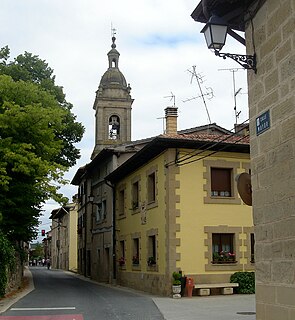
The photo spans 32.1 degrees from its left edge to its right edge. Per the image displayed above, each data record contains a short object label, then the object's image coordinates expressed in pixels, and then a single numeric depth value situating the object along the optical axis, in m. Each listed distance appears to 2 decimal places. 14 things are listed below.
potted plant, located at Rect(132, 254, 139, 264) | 23.66
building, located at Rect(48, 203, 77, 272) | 51.00
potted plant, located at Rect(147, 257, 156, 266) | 21.14
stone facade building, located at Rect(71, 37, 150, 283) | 29.19
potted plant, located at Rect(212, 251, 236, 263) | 19.88
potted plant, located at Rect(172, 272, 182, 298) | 18.62
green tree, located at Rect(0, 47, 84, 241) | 18.77
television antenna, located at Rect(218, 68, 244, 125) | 14.71
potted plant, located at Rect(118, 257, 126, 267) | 25.95
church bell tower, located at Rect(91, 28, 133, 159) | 45.69
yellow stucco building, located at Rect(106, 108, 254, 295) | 19.53
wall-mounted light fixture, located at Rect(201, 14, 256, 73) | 6.08
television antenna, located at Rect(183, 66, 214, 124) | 16.30
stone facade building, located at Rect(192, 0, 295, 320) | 5.19
